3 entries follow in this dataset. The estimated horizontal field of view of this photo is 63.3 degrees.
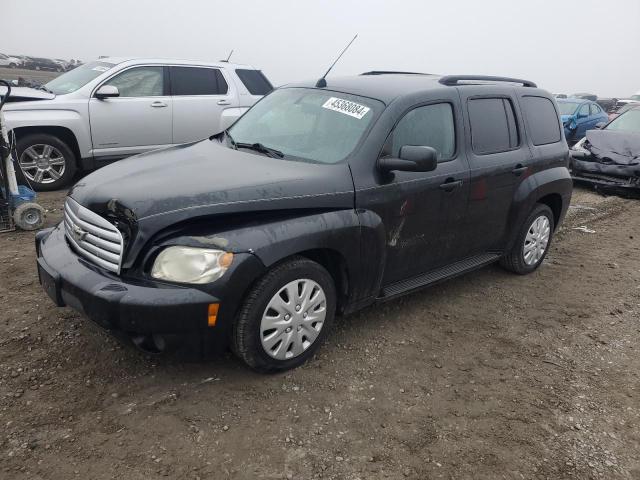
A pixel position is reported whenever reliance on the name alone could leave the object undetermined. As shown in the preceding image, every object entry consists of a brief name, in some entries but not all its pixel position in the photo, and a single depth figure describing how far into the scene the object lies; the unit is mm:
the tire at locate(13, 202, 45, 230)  5215
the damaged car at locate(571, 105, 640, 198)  8617
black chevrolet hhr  2693
